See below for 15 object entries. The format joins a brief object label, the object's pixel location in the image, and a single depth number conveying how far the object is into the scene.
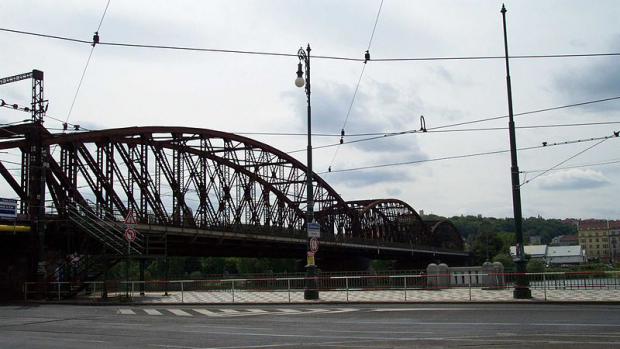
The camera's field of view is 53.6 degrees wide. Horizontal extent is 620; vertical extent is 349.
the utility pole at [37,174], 35.31
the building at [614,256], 182.27
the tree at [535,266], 89.38
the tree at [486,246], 162.62
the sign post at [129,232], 30.13
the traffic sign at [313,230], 28.45
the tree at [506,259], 117.29
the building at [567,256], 158.38
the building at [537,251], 165.48
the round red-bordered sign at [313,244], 28.00
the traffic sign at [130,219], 30.67
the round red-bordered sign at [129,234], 30.03
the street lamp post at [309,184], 28.17
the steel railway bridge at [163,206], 36.72
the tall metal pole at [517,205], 24.36
